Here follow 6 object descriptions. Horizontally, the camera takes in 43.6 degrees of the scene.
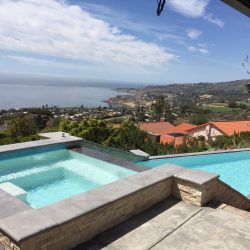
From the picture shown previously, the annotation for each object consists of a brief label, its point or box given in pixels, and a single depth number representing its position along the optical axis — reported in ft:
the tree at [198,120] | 176.66
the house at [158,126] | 128.93
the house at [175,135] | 80.10
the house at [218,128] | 92.07
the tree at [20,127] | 69.46
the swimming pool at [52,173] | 22.05
